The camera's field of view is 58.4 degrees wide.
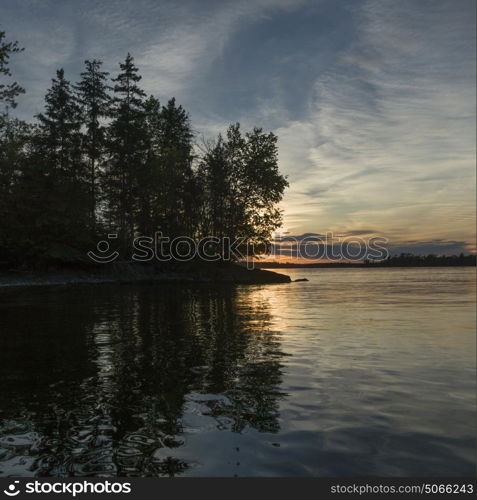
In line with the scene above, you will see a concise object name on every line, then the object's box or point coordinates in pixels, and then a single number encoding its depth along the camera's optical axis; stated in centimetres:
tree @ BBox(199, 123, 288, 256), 6475
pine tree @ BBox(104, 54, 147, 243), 5412
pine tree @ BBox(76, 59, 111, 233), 5562
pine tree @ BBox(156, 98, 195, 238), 5733
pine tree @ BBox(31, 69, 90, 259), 4612
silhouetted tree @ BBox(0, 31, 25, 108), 2138
